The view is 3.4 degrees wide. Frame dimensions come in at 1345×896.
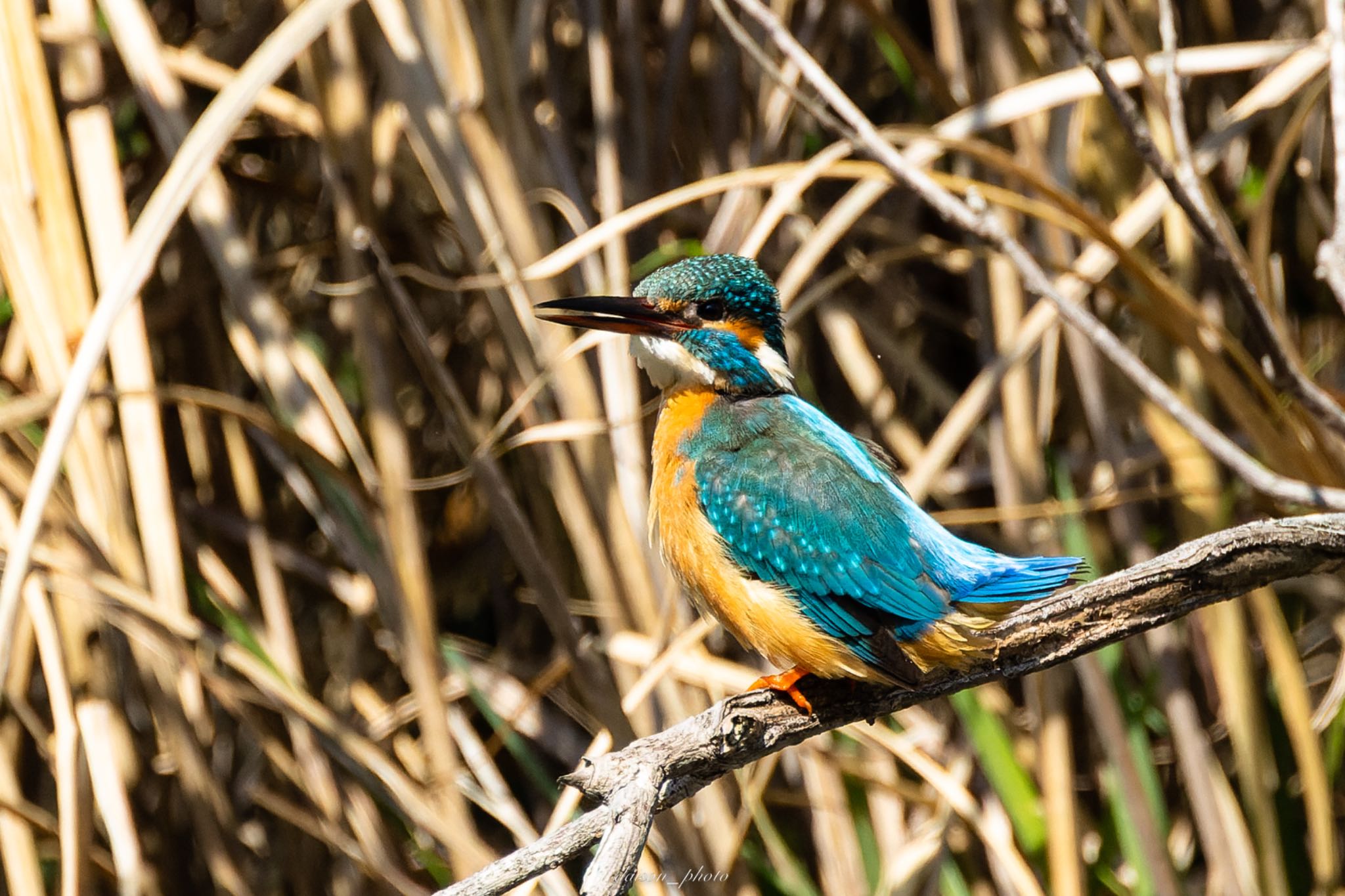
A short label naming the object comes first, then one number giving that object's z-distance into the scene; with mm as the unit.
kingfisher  4510
